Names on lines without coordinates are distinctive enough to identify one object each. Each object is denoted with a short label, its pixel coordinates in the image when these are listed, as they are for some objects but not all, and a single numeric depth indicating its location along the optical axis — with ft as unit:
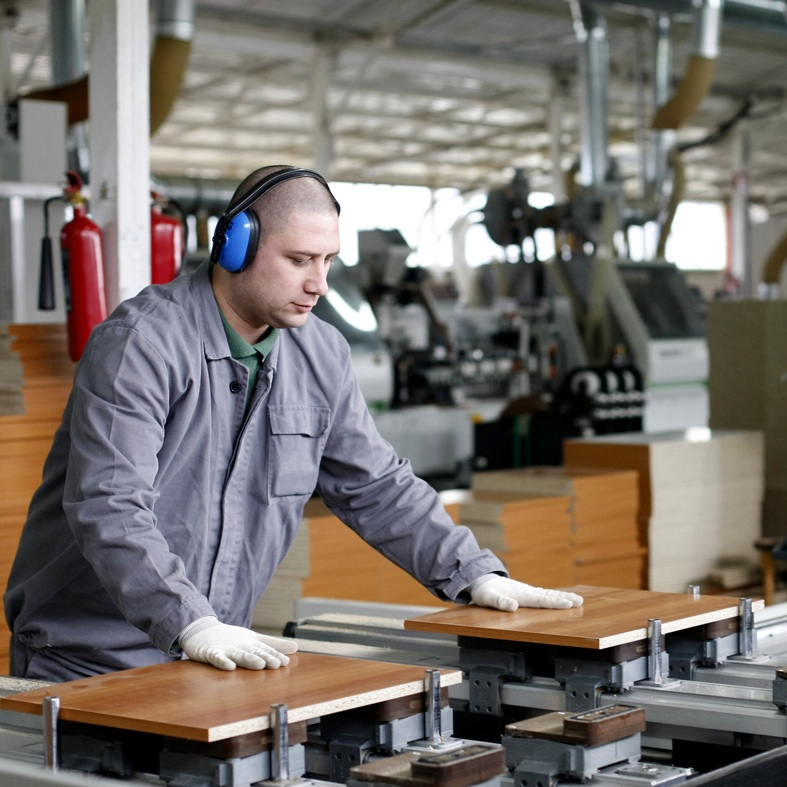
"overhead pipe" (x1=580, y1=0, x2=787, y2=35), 29.25
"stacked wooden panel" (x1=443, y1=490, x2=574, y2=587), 14.70
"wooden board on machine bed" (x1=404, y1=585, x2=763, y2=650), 6.03
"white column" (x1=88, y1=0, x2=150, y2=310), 11.40
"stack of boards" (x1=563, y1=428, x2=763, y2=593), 16.66
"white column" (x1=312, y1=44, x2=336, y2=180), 35.32
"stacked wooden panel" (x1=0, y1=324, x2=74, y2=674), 10.74
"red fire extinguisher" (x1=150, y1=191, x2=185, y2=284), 12.30
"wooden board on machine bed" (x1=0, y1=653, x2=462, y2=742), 4.63
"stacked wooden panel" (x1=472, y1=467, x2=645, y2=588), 15.55
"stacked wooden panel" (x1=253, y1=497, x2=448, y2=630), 12.91
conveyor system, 4.68
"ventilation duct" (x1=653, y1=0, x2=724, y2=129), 26.89
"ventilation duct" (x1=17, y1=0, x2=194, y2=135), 18.35
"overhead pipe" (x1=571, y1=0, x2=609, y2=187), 31.71
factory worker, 5.78
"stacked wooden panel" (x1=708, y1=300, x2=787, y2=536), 18.99
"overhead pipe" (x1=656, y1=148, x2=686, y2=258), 32.94
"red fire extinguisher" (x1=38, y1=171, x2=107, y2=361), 11.30
